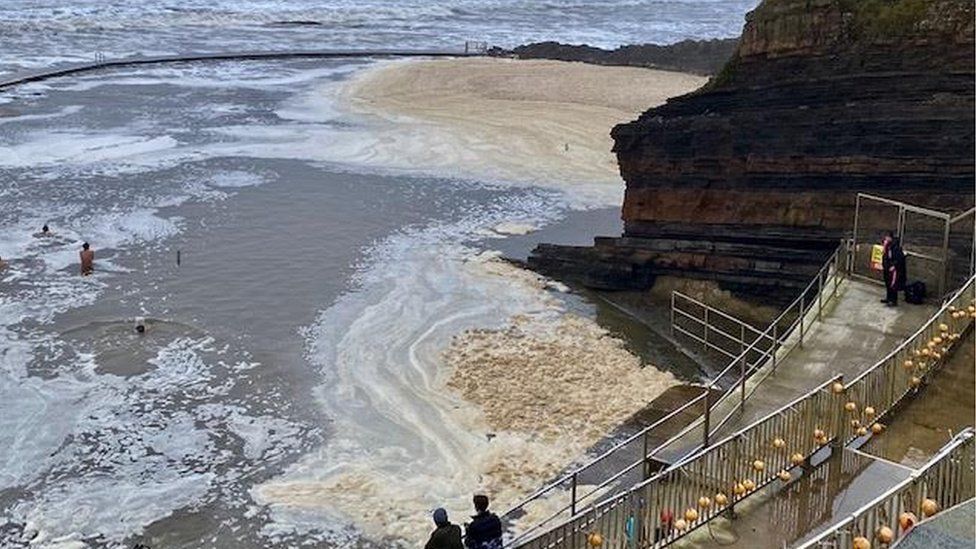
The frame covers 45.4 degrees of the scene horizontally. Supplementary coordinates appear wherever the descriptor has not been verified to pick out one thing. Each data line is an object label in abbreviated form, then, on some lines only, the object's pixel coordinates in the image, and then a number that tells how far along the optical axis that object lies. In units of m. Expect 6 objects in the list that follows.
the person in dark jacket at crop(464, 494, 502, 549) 11.16
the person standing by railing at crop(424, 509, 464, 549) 10.65
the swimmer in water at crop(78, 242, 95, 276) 28.41
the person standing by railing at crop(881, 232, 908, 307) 18.19
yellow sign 19.33
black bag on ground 18.61
